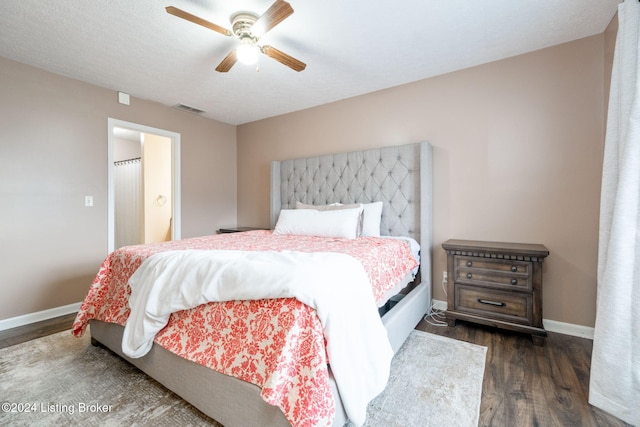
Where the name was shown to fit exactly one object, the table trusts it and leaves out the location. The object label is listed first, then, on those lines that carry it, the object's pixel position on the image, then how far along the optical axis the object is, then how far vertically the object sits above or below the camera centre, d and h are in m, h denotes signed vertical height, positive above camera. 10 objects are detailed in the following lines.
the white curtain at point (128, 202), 4.91 +0.15
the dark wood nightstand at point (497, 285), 2.12 -0.61
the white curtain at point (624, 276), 1.36 -0.34
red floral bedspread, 1.04 -0.59
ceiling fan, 1.62 +1.16
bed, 1.17 -0.44
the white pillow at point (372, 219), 2.88 -0.10
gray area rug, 1.41 -1.05
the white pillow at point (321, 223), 2.67 -0.14
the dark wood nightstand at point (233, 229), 4.04 -0.29
